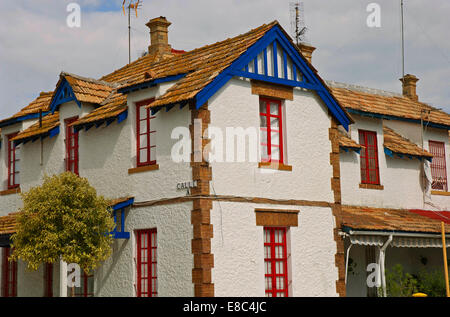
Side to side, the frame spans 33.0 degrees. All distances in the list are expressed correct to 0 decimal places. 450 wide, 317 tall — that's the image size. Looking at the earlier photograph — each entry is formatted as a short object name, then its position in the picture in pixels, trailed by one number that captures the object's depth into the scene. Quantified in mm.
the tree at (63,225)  17312
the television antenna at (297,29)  30172
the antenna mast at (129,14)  25484
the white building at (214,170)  17422
